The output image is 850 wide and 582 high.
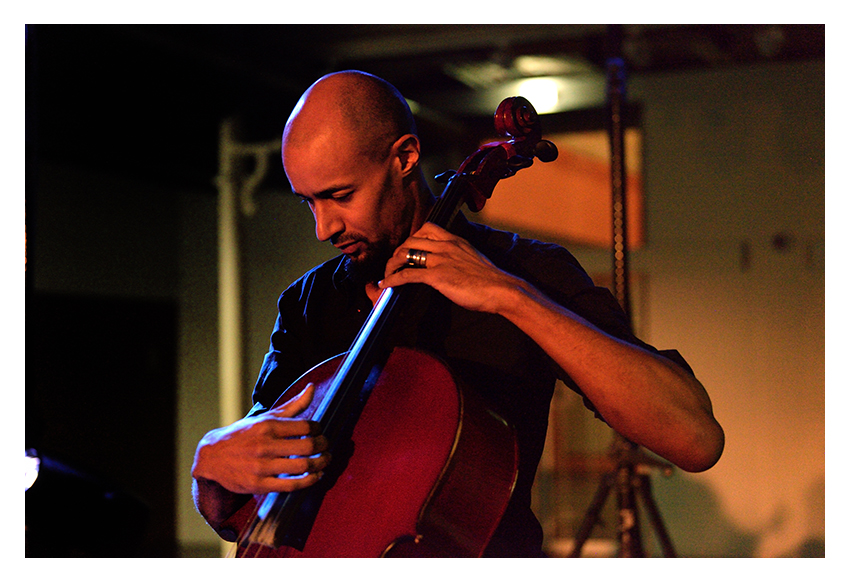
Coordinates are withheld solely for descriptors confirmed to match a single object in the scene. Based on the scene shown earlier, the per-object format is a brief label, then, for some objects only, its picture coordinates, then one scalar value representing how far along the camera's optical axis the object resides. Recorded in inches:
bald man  40.7
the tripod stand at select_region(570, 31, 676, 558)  83.0
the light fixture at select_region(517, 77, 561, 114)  176.2
